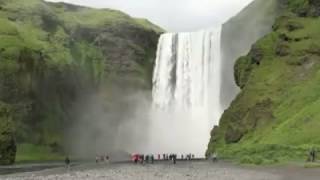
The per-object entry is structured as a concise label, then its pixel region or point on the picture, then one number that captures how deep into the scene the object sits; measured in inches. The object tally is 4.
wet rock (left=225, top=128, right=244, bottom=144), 2583.4
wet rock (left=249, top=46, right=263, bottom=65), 2888.6
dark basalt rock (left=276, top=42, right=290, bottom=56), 2740.6
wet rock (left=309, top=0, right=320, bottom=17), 2903.3
